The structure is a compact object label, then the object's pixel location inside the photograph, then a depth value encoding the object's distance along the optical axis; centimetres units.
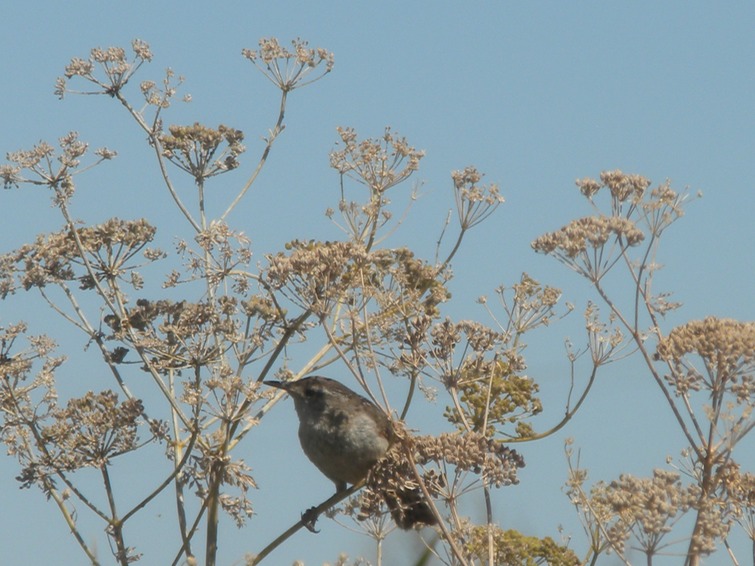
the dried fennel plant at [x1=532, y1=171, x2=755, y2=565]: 916
